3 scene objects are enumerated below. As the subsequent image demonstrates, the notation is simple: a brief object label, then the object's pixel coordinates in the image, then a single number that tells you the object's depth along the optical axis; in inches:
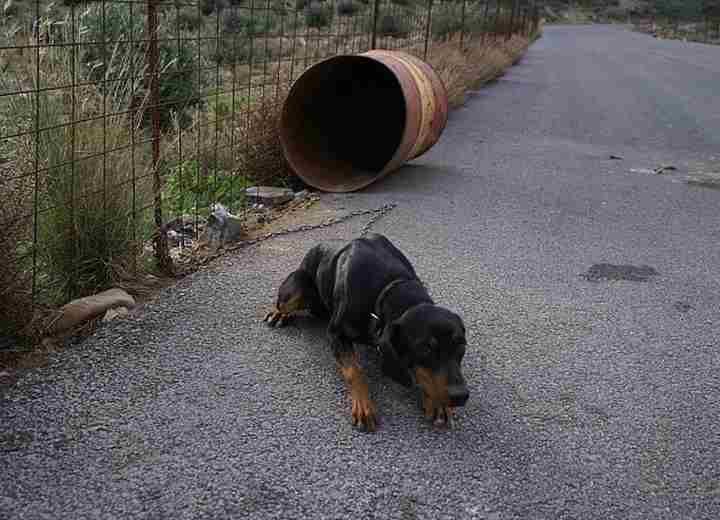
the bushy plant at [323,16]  607.2
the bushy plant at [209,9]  246.0
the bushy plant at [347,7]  762.9
